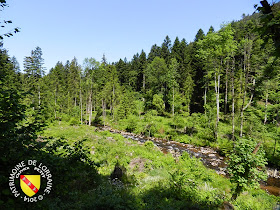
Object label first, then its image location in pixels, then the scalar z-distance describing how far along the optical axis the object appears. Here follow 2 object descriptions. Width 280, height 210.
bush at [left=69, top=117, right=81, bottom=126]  33.48
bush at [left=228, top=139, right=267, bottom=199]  7.27
